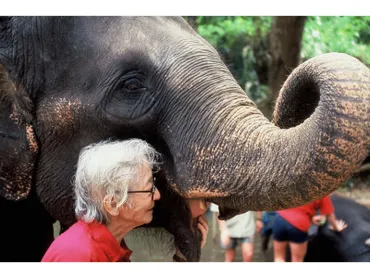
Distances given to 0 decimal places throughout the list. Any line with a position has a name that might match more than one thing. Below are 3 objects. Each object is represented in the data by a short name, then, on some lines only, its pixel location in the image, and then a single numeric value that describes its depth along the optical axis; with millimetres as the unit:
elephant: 2020
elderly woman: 1834
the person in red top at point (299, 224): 4445
